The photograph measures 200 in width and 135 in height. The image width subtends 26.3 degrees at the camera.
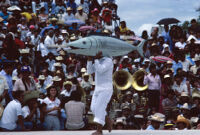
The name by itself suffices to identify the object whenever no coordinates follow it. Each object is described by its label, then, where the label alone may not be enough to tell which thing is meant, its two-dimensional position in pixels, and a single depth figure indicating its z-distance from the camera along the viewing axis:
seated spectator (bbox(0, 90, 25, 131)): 10.50
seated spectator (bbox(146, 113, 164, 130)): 11.92
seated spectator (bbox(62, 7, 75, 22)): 18.88
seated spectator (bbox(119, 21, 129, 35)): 18.83
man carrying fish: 8.75
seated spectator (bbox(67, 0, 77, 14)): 20.19
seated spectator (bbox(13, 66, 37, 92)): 11.33
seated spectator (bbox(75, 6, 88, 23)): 19.27
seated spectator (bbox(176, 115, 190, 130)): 11.85
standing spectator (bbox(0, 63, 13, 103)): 11.66
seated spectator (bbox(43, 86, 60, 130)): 11.52
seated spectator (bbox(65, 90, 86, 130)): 11.50
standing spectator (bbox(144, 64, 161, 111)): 13.95
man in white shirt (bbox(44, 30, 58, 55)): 16.20
